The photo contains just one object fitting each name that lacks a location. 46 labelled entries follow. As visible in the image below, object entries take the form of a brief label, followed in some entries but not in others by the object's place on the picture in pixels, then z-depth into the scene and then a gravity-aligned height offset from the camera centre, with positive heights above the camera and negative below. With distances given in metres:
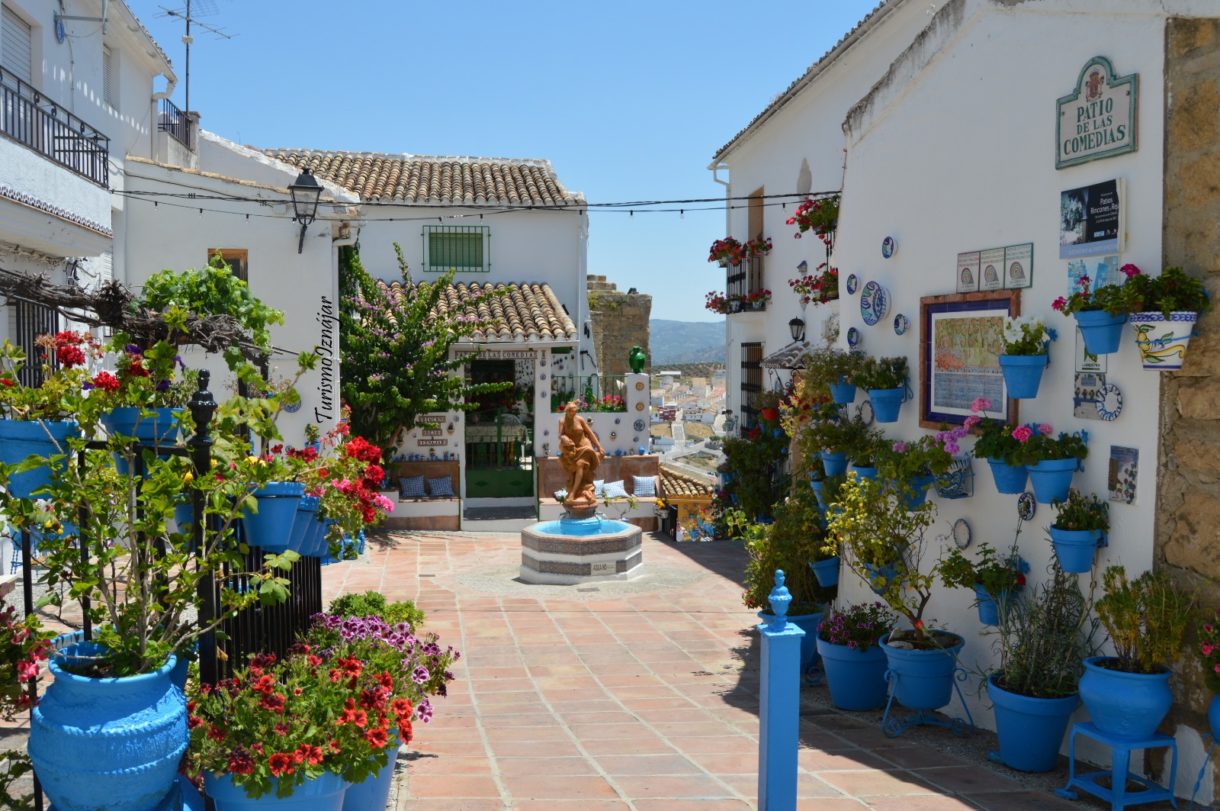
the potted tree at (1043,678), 5.74 -1.62
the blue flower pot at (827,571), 8.76 -1.55
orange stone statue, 13.30 -0.97
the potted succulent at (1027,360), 6.11 +0.16
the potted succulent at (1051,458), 5.91 -0.40
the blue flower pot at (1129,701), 5.12 -1.53
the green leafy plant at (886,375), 7.70 +0.08
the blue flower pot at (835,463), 8.39 -0.62
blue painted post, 4.59 -1.46
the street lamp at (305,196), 13.23 +2.35
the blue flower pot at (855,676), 7.35 -2.04
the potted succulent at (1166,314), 5.06 +0.36
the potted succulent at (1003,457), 6.16 -0.41
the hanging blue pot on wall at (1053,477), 5.91 -0.51
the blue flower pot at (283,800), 3.71 -1.47
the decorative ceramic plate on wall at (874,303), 8.02 +0.64
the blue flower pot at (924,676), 6.73 -1.85
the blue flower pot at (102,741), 3.32 -1.15
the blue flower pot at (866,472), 7.87 -0.64
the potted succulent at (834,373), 8.34 +0.10
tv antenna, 16.98 +5.70
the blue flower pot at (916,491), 7.18 -0.72
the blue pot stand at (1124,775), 5.13 -1.90
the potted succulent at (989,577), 6.39 -1.17
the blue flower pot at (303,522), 4.83 -0.66
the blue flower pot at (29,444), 4.25 -0.27
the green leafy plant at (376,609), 5.80 -1.28
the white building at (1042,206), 5.23 +1.13
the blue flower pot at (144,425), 4.31 -0.19
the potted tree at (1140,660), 5.09 -1.36
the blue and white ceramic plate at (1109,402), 5.65 -0.08
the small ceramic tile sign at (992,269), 6.66 +0.75
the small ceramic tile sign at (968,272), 6.93 +0.76
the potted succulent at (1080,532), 5.72 -0.78
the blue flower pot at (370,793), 4.44 -1.76
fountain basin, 12.59 -2.05
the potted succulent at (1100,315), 5.33 +0.38
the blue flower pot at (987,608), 6.50 -1.37
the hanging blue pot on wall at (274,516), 4.38 -0.57
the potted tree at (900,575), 6.76 -1.26
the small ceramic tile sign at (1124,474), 5.54 -0.45
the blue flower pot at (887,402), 7.72 -0.12
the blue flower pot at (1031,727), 5.69 -1.86
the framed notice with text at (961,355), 6.66 +0.22
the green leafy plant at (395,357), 16.94 +0.41
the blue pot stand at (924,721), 6.80 -2.21
